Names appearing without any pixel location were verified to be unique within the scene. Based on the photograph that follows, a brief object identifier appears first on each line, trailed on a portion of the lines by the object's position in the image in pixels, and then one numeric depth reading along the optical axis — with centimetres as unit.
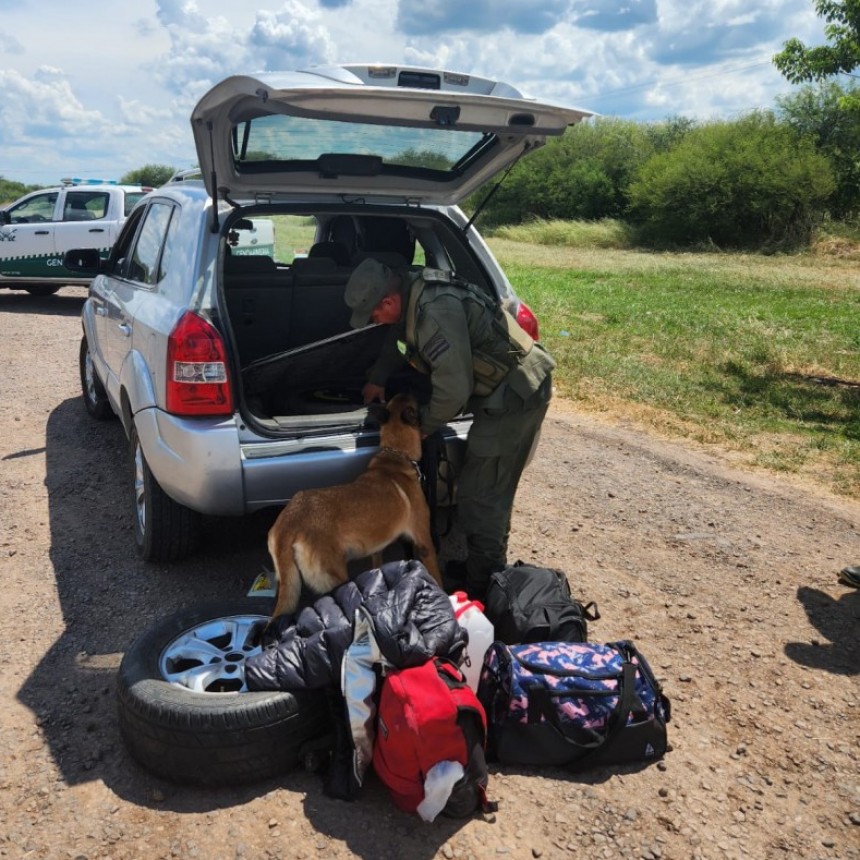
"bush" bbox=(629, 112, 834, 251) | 2977
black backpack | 304
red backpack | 229
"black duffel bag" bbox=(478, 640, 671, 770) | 259
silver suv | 318
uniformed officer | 334
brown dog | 302
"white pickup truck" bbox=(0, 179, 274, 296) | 1233
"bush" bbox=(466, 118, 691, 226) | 4150
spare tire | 241
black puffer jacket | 250
